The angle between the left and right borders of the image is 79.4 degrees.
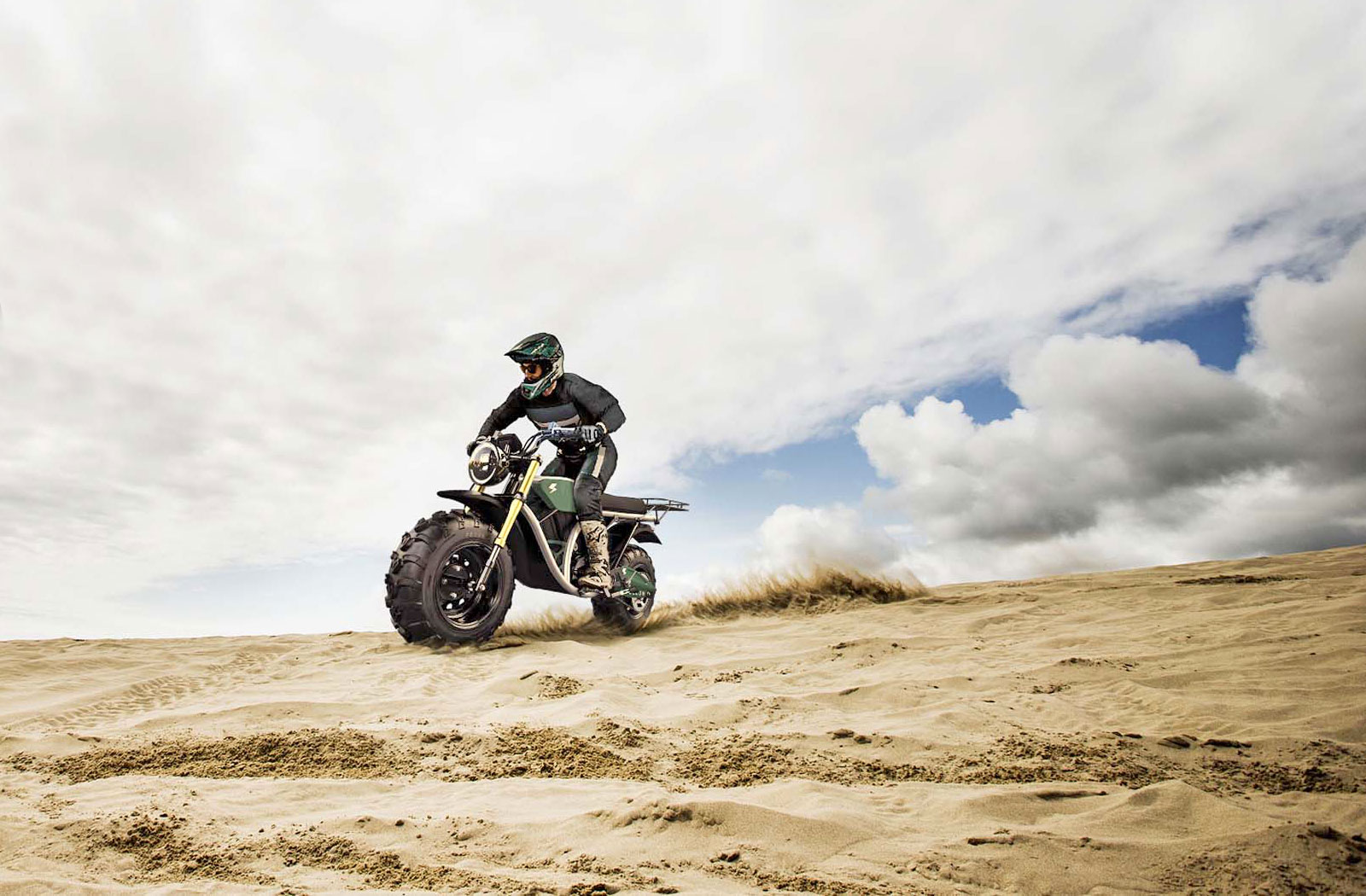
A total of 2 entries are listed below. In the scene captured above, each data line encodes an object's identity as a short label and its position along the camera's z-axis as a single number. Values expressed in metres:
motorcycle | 6.29
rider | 7.46
